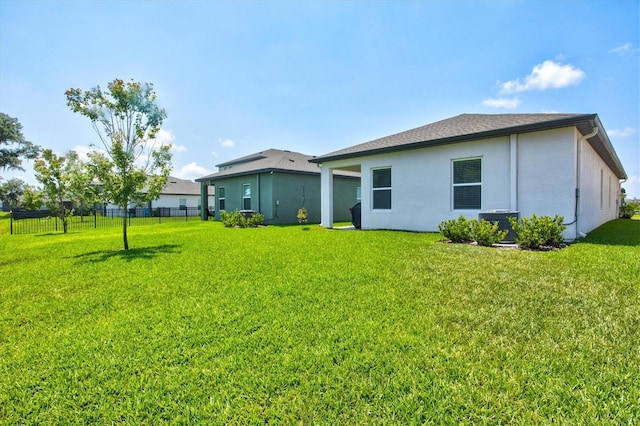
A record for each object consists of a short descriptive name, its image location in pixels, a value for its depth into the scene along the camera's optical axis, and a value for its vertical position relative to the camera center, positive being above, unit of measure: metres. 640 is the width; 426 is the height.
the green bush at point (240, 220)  14.62 -0.67
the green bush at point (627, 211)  21.13 -0.55
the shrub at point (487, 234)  7.24 -0.70
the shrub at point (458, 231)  7.76 -0.67
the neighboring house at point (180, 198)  35.55 +1.04
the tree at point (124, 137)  7.87 +1.87
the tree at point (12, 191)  42.06 +2.25
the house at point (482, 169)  7.83 +1.05
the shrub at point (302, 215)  16.11 -0.49
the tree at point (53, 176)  13.91 +1.45
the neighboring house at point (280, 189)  16.36 +0.97
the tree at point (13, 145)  36.00 +7.75
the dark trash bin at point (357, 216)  12.31 -0.44
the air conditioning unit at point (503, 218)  7.89 -0.37
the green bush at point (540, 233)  6.76 -0.64
